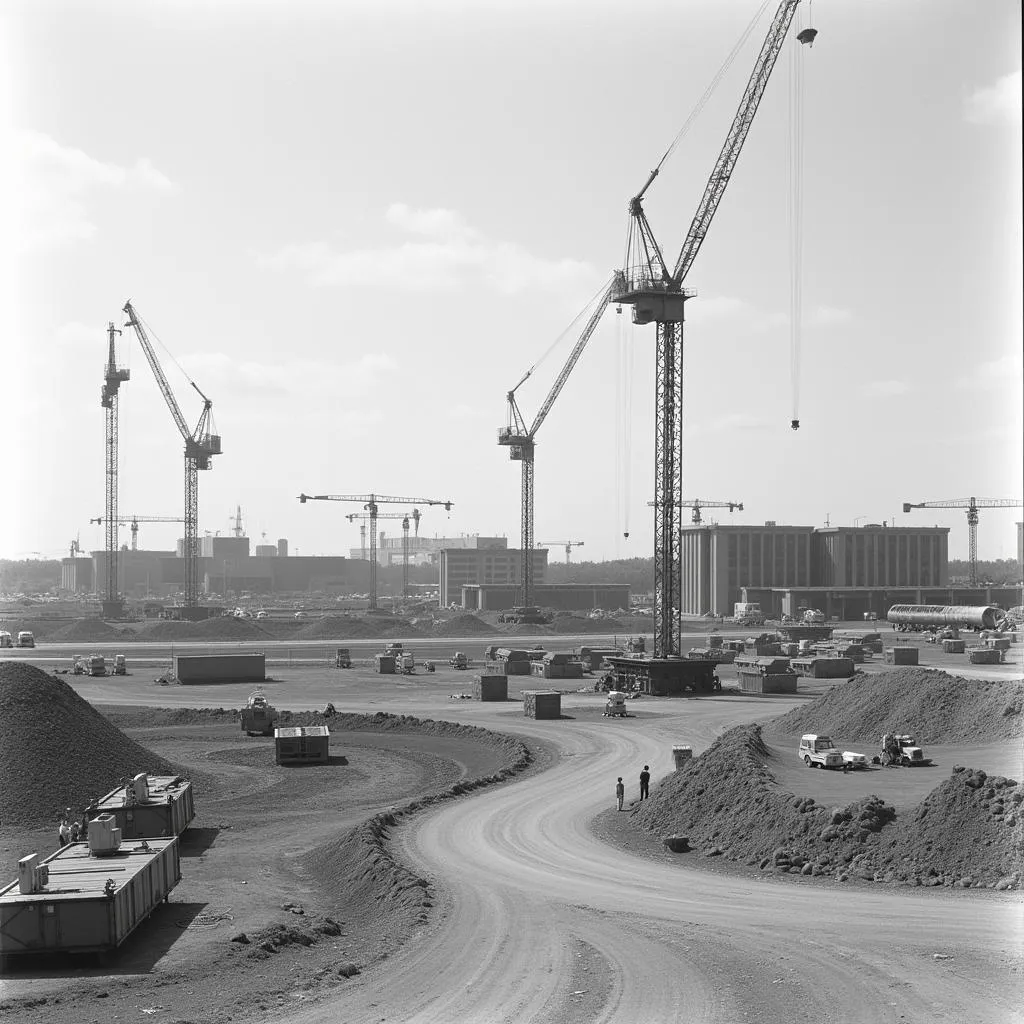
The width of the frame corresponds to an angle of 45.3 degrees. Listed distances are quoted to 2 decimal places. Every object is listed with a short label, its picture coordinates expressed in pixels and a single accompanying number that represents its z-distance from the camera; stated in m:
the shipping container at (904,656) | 119.75
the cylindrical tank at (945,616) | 161.12
